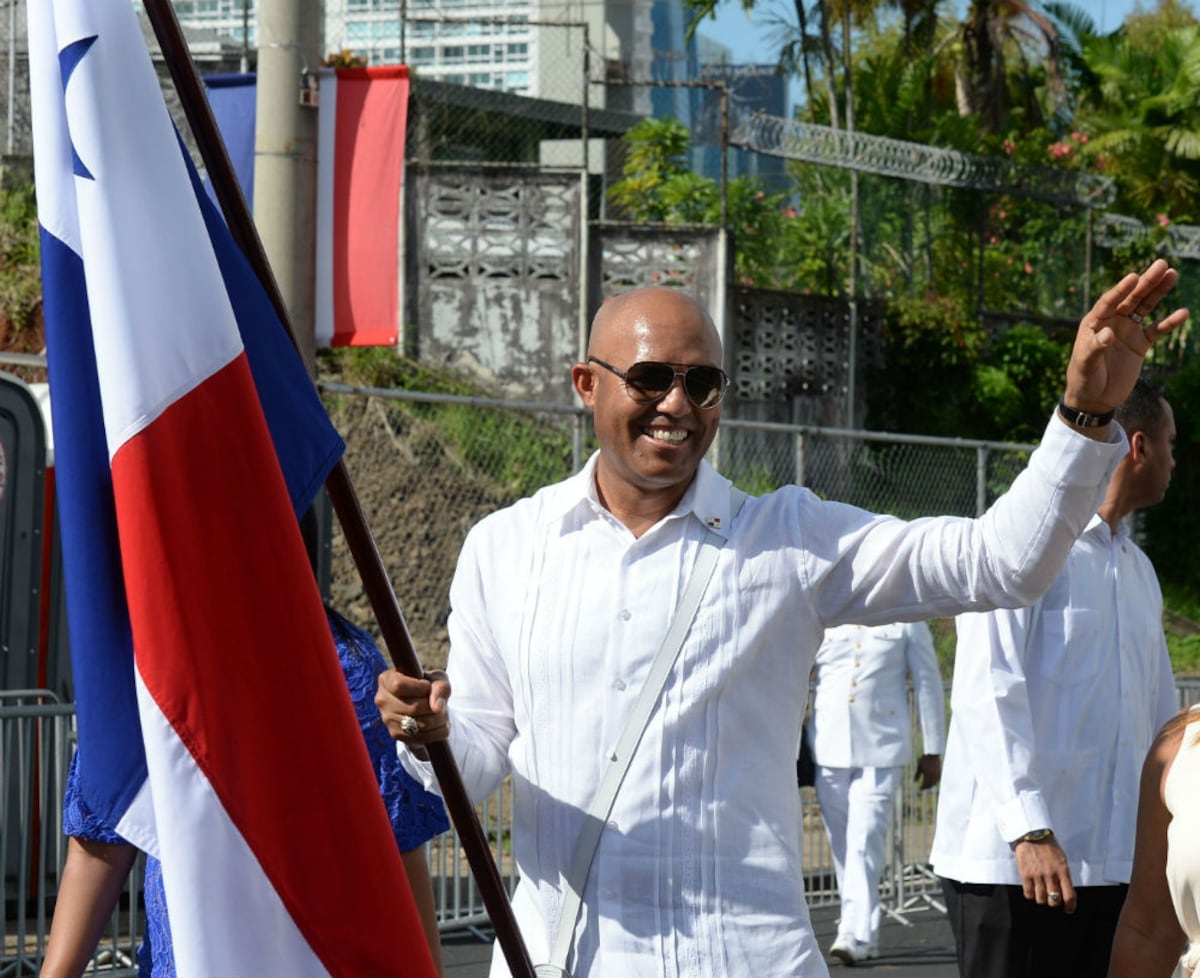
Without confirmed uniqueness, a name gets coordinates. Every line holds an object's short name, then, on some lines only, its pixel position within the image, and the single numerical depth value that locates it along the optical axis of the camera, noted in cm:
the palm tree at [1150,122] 2819
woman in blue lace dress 379
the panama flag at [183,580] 320
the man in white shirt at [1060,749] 521
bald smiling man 349
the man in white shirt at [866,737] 900
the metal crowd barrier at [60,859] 788
